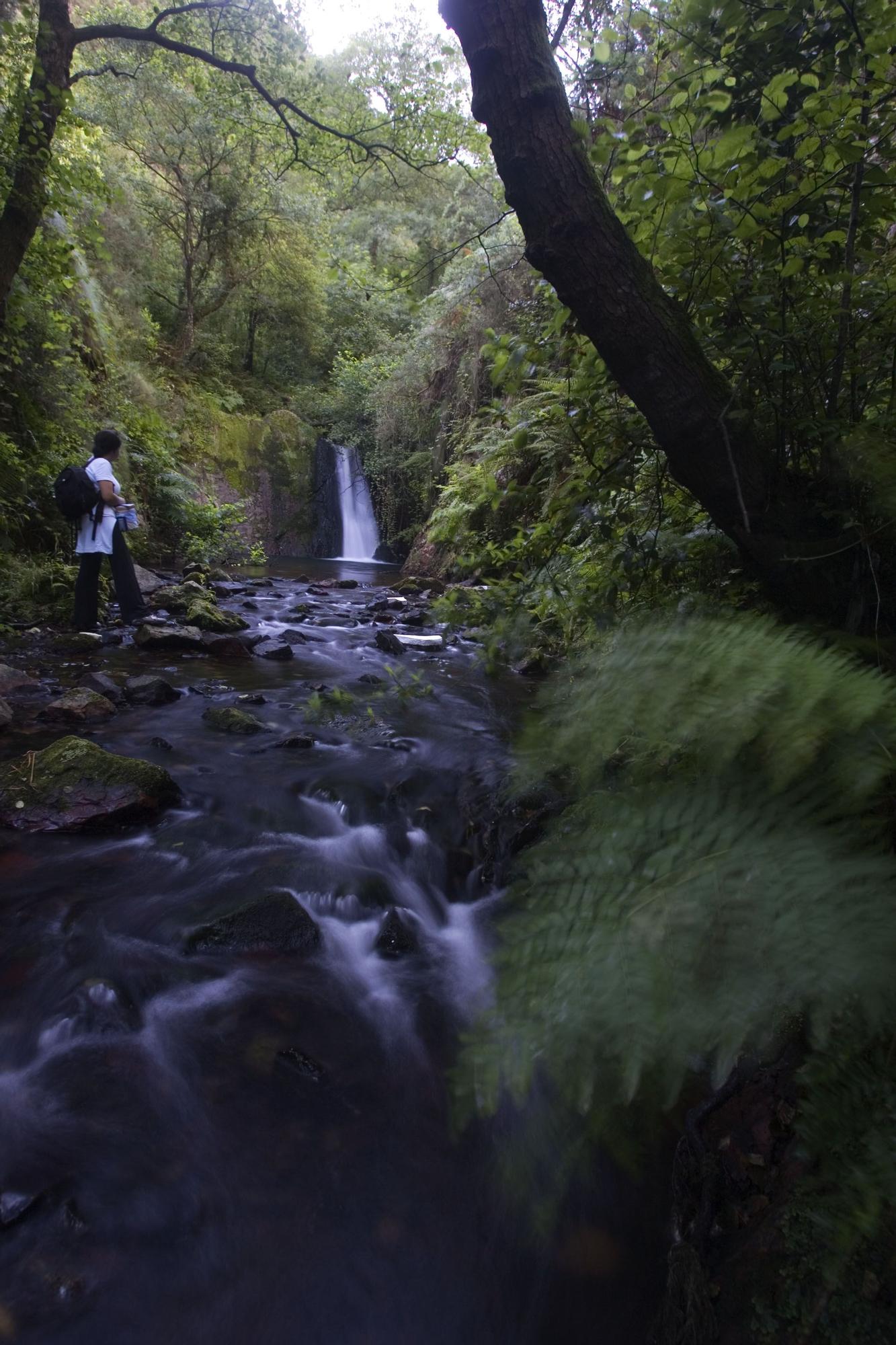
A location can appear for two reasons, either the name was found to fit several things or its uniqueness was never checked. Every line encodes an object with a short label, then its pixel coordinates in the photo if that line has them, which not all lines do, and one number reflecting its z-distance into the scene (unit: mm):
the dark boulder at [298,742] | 5102
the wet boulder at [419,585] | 13125
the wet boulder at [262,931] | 2975
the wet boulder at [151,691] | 5906
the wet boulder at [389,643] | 8258
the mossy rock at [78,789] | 3744
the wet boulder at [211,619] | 8688
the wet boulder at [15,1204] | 1820
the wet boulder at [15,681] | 5695
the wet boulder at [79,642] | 7277
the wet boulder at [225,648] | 7852
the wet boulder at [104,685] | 5871
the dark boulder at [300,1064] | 2391
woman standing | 7461
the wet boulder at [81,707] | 5254
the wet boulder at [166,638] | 7727
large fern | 1252
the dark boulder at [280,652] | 7875
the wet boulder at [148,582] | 10406
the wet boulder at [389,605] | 11016
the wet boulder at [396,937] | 3098
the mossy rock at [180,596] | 9727
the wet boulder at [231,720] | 5410
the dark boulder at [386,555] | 20984
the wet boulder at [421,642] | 8516
